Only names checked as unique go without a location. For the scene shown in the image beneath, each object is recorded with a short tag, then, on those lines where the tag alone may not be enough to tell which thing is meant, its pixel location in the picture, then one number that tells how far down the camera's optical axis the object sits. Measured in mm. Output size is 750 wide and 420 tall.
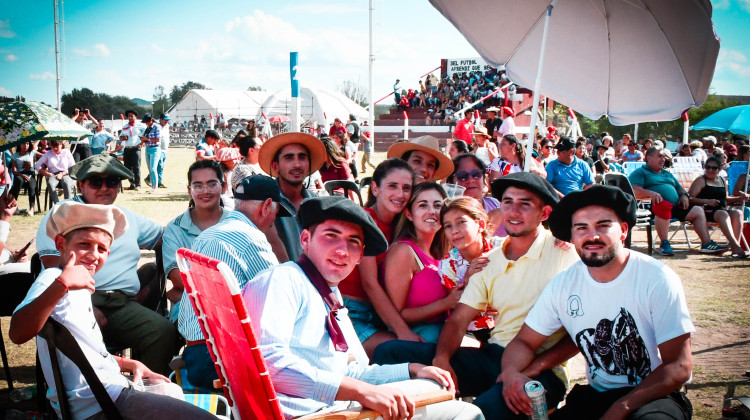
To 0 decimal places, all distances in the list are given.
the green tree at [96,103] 80062
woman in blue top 4311
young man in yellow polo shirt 3316
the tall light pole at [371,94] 25406
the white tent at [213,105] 69125
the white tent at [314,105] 64375
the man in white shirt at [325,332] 2188
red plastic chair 1828
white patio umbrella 4977
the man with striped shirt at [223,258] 3133
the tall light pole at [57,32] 29234
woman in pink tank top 3635
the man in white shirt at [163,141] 17086
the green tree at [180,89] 113988
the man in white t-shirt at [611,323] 2633
